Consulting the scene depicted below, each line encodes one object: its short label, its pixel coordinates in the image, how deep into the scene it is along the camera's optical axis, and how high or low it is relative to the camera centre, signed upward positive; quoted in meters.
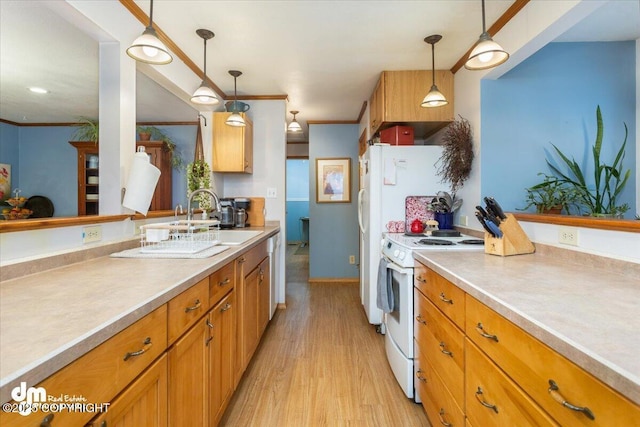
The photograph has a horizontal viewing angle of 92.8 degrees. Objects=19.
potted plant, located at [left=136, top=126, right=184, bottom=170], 4.16 +0.99
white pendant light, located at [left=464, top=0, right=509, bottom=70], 1.56 +0.83
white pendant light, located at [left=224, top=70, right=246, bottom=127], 2.67 +0.80
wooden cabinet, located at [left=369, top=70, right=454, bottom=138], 2.80 +1.06
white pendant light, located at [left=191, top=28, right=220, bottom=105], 2.17 +0.84
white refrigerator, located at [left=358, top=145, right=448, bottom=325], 2.71 +0.25
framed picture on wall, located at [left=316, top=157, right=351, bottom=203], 4.65 +0.43
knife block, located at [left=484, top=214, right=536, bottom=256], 1.63 -0.17
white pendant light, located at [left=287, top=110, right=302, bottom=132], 4.06 +1.12
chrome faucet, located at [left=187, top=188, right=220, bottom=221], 1.93 +0.07
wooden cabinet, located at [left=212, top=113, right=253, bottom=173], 3.13 +0.65
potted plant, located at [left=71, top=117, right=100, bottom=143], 4.25 +1.16
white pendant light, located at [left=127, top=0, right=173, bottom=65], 1.49 +0.82
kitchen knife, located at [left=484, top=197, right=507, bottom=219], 1.66 +0.01
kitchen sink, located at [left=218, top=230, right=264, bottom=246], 2.55 -0.21
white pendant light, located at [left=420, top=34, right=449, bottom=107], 2.22 +0.83
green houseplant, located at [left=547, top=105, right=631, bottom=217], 1.93 +0.21
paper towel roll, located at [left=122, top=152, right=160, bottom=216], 1.77 +0.15
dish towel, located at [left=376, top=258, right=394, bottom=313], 2.12 -0.58
